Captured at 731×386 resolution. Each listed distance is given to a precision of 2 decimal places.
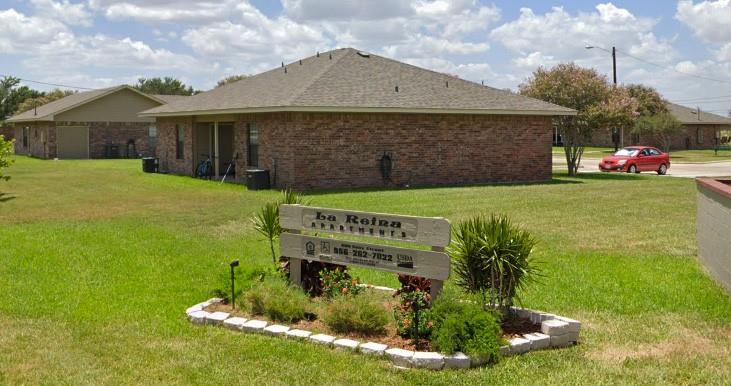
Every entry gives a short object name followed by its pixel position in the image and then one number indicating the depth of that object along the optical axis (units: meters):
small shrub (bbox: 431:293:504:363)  6.50
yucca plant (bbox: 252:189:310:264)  9.48
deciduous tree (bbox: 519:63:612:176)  34.22
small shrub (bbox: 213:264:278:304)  8.50
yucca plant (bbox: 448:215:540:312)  7.21
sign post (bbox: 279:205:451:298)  7.30
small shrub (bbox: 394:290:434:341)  6.97
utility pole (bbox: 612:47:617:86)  51.66
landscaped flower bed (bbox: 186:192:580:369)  6.65
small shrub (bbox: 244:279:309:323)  7.79
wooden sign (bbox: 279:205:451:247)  7.29
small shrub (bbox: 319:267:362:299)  8.10
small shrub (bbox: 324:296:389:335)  7.26
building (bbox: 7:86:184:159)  49.66
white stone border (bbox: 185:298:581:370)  6.46
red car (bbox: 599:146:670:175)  37.56
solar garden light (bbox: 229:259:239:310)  8.33
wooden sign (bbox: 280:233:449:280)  7.31
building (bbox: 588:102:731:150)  70.38
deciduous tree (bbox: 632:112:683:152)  61.03
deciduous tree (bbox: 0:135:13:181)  21.83
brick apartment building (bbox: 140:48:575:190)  24.97
